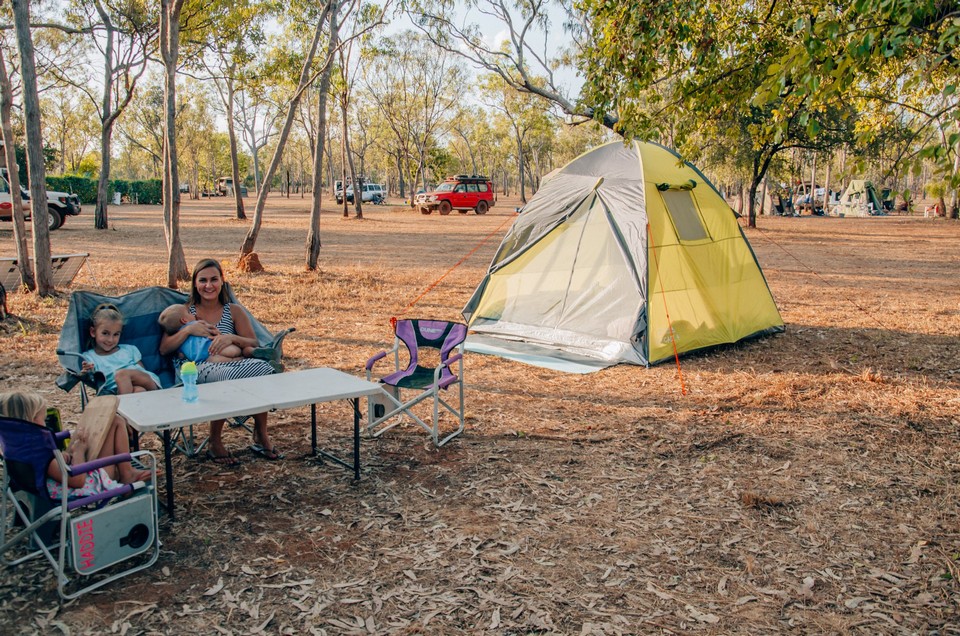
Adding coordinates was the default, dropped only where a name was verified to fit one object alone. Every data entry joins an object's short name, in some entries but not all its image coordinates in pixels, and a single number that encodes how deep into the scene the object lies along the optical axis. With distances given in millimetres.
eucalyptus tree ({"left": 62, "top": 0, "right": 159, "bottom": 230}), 16328
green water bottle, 3567
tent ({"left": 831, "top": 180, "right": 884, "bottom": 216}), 39919
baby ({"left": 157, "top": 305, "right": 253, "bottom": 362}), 4445
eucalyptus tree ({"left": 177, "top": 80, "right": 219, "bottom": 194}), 44969
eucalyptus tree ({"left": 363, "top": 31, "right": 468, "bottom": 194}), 38406
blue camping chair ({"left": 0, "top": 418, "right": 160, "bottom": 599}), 2891
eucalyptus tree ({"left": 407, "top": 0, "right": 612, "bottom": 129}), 15570
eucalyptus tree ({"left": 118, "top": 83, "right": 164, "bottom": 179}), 38094
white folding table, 3316
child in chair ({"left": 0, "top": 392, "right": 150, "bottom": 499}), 3006
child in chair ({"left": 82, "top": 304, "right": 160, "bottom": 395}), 3984
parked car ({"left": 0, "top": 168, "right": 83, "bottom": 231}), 19766
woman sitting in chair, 4371
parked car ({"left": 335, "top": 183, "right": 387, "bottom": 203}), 47781
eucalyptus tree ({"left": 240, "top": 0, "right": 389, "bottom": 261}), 11109
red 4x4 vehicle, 34312
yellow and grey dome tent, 6945
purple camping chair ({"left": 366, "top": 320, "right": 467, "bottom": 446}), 4711
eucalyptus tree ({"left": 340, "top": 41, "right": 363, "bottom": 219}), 23625
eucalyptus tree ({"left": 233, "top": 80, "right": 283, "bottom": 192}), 34875
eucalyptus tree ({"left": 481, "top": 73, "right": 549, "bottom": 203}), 38806
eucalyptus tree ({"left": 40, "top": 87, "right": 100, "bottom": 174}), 40281
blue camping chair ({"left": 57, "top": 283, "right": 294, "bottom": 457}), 4000
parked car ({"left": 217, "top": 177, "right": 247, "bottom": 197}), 65562
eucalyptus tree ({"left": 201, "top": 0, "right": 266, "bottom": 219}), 14961
